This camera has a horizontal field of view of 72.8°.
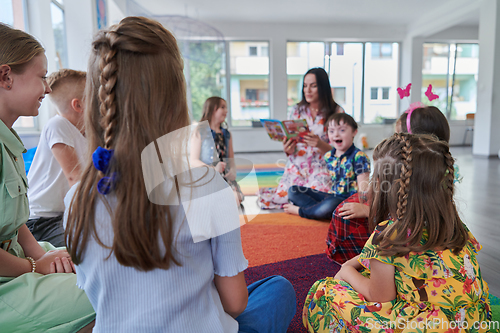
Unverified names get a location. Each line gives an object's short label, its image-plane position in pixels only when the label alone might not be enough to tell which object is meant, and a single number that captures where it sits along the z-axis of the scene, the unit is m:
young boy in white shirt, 1.35
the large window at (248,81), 7.05
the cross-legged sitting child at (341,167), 2.14
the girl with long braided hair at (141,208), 0.53
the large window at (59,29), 3.81
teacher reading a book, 2.55
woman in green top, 0.79
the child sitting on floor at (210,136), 2.59
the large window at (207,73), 6.94
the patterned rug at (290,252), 1.43
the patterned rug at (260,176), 2.24
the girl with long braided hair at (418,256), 0.81
